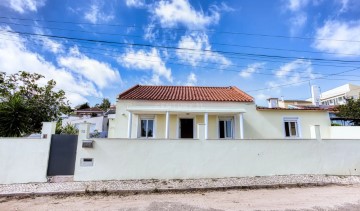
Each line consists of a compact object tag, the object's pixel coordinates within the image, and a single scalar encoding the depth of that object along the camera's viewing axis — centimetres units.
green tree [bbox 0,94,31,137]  1186
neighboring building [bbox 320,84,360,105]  4319
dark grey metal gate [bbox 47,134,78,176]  948
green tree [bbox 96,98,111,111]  5691
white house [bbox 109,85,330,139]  1502
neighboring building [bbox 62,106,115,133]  2856
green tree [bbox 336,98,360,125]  2189
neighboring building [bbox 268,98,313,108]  1884
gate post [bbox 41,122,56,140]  952
